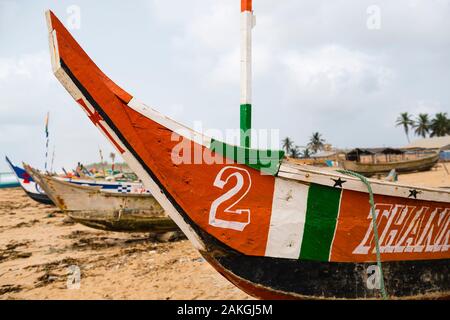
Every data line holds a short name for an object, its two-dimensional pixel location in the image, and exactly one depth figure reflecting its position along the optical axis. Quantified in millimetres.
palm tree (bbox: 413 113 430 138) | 52500
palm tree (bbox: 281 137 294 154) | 69838
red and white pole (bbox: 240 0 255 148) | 3441
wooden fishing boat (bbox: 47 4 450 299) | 2490
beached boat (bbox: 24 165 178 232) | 7957
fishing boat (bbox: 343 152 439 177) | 22297
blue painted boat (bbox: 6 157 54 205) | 15797
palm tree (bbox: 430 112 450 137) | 50000
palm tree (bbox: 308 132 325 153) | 68188
